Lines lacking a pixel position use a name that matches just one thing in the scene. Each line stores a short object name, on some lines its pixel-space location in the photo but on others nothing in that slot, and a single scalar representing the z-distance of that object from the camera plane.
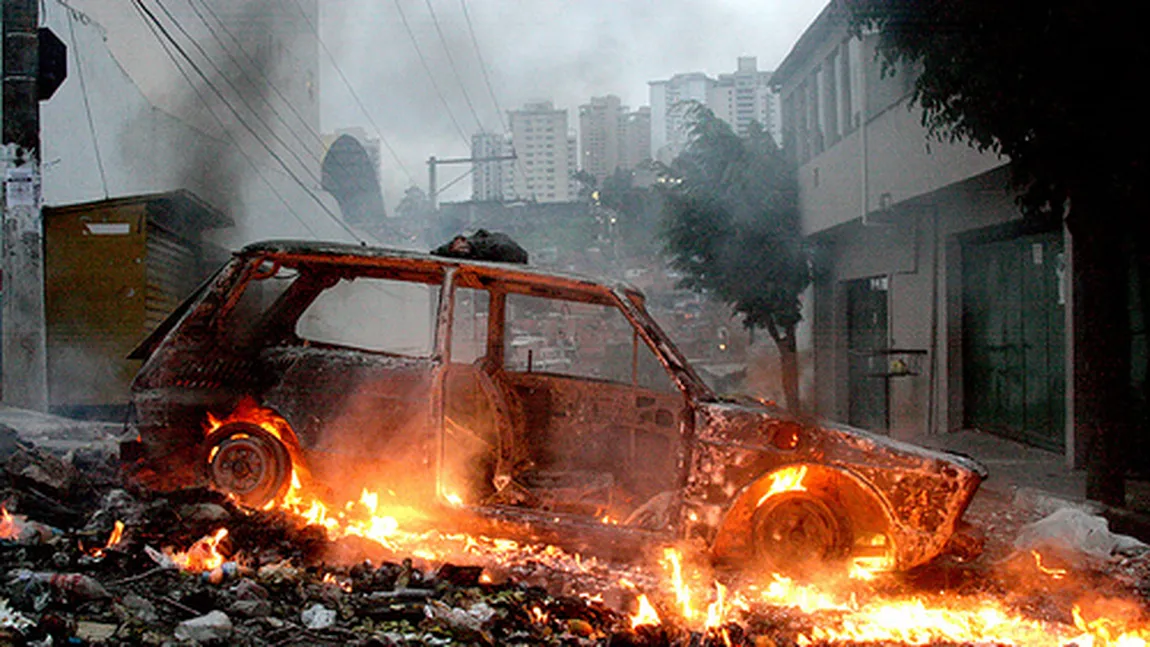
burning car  4.21
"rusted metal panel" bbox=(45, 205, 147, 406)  10.09
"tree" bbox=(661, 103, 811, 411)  14.59
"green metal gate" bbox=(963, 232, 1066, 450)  9.16
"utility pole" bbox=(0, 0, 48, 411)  7.88
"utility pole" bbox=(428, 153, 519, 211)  32.47
